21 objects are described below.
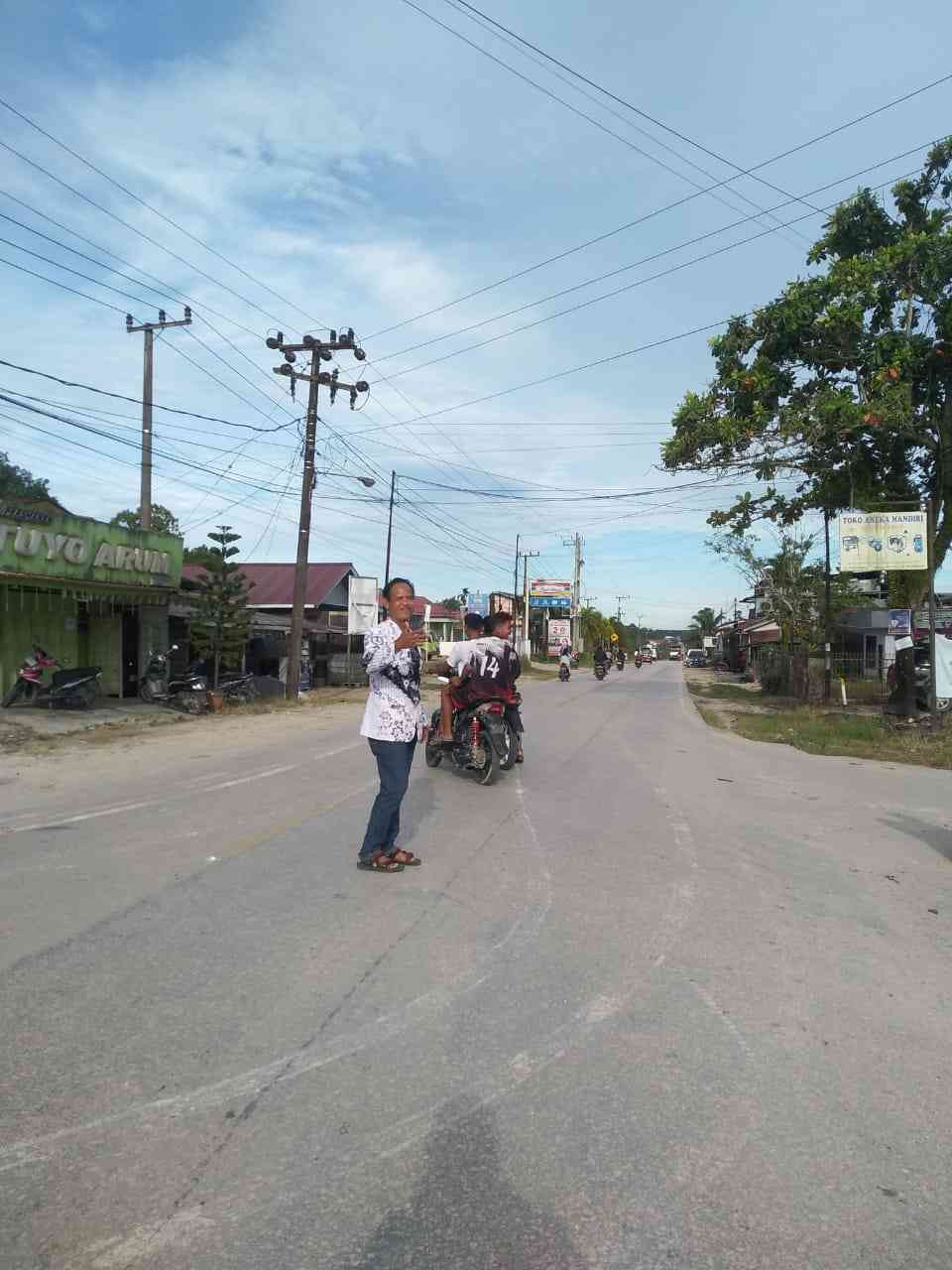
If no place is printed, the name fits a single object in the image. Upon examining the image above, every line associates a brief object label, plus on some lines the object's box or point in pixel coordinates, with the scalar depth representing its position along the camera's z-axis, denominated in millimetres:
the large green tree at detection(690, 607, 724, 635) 148562
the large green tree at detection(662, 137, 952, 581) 17953
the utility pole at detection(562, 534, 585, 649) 83375
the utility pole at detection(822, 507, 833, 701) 24359
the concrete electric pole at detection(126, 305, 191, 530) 25656
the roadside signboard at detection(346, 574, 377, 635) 27578
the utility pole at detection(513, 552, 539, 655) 72000
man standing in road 6102
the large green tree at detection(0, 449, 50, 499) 42969
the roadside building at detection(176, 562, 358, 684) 30031
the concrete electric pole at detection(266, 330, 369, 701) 23984
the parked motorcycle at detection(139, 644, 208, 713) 20047
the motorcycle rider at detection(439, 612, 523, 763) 10047
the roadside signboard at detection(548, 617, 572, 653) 84188
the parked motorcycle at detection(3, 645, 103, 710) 17469
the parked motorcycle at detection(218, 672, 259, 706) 21672
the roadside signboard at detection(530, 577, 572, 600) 88438
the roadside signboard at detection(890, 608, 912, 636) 19481
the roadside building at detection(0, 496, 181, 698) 17156
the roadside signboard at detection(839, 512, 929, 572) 17250
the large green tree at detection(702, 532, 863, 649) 31406
